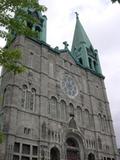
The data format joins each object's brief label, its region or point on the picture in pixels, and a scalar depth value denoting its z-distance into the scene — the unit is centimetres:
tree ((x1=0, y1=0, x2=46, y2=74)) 765
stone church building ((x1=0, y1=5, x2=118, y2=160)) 1902
